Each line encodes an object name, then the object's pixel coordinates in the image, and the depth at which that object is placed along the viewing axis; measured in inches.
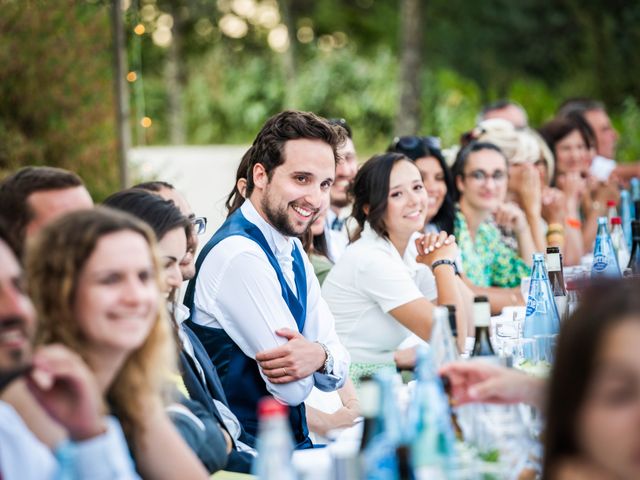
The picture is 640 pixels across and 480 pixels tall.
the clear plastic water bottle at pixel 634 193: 256.6
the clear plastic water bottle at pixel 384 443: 80.3
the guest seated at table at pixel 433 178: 233.9
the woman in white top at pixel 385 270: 182.4
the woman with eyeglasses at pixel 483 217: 242.7
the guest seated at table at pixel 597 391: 66.9
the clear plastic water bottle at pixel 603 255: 186.7
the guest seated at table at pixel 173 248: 120.5
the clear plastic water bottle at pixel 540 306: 151.9
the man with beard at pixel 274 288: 146.3
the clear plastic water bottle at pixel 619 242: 211.0
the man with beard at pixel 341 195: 233.5
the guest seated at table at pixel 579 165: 307.3
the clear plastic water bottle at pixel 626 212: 247.7
